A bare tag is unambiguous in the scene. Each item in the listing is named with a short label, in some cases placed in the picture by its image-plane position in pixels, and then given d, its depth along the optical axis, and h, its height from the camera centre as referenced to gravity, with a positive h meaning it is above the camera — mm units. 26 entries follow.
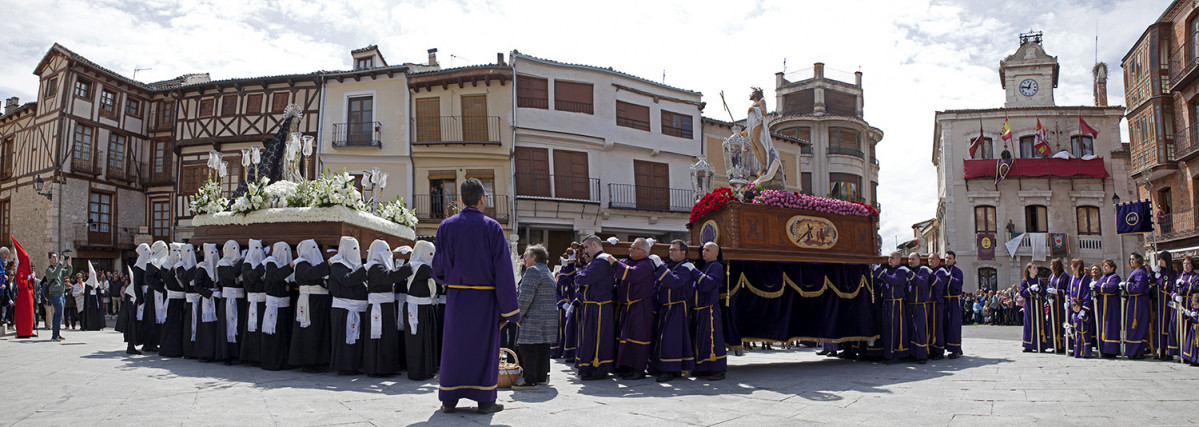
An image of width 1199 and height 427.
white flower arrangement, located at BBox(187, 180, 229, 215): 11281 +1005
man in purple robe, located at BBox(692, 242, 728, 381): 8836 -644
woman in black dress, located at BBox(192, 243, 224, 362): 10102 -620
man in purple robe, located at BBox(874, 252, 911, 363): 10969 -748
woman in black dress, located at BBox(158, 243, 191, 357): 10664 -610
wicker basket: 7816 -1084
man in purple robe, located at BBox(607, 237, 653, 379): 8875 -551
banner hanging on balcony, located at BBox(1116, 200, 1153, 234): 27562 +1564
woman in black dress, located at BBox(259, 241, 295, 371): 9289 -515
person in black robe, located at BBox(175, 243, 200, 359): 10375 -381
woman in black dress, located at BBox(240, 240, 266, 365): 9445 -394
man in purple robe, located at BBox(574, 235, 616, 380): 8898 -613
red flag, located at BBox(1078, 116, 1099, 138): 33594 +5793
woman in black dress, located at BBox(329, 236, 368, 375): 8812 -421
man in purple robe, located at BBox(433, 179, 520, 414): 6129 -276
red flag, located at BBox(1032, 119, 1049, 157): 33812 +5272
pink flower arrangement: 9719 +791
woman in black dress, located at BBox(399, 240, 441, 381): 8719 -576
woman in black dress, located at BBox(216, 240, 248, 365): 9828 -469
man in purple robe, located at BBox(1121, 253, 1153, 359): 11711 -756
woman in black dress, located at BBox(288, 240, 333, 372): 9031 -529
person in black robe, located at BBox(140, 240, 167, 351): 11047 -472
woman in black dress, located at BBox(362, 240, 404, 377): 8750 -589
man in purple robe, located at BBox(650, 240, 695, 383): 8766 -620
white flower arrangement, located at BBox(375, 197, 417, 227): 12219 +863
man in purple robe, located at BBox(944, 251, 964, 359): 11727 -769
